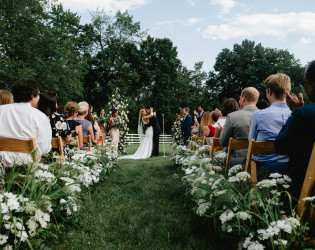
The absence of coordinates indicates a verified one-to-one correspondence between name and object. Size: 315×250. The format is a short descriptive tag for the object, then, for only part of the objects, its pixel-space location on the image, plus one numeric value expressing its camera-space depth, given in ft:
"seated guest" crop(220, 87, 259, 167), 15.53
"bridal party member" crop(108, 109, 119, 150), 46.13
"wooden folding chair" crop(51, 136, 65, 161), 14.29
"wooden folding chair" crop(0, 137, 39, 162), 10.98
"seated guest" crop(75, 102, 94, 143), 25.04
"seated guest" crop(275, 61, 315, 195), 8.30
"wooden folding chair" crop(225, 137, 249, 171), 13.29
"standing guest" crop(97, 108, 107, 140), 47.29
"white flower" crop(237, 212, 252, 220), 8.14
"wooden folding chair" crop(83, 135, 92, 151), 22.52
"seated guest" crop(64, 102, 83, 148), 21.63
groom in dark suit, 53.88
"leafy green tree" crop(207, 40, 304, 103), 134.10
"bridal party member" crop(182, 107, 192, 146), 48.83
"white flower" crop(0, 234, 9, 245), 8.07
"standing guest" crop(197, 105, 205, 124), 48.99
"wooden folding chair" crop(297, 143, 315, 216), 7.65
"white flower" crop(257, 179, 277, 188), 8.30
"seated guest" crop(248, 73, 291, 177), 12.01
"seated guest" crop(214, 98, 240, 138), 20.03
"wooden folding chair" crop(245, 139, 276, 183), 10.34
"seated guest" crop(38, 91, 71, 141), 17.11
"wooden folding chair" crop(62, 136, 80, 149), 18.63
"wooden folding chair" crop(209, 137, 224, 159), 18.35
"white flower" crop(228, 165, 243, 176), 10.79
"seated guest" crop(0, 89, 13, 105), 15.52
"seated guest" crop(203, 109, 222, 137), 24.95
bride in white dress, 52.42
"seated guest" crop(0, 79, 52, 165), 11.78
